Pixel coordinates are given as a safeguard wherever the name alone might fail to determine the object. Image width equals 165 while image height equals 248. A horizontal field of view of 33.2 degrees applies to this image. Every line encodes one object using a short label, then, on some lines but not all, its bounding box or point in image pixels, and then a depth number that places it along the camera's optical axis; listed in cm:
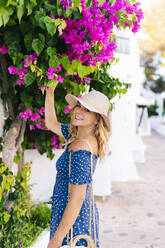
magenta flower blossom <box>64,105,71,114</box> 314
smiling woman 162
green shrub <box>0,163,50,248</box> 245
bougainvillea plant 177
